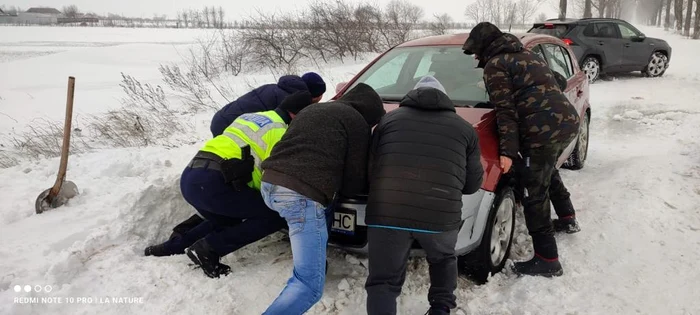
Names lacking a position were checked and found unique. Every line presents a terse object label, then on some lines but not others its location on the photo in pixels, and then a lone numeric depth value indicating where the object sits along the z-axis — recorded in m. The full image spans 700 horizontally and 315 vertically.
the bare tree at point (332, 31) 17.59
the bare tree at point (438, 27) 21.09
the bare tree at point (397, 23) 18.98
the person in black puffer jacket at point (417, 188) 2.33
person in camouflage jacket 3.06
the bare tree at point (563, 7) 21.16
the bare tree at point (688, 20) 31.01
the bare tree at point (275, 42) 16.83
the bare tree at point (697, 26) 26.23
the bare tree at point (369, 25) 17.94
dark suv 12.06
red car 2.83
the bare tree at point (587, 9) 25.60
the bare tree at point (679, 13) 32.47
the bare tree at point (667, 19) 43.19
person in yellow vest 2.84
